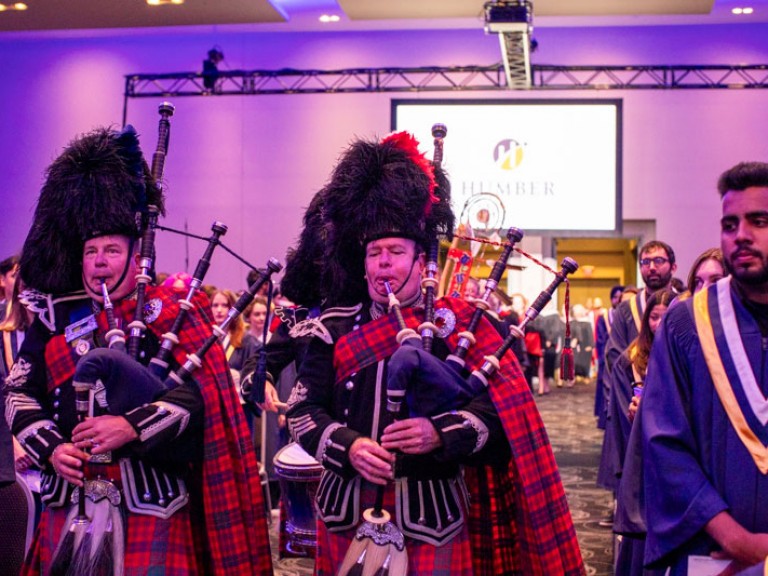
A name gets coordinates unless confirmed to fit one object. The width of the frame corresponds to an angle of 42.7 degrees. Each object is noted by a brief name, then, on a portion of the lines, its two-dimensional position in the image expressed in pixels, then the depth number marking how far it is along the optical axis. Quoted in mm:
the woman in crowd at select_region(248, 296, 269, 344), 6730
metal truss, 12031
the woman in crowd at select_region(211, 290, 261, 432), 6406
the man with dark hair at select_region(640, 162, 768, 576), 2156
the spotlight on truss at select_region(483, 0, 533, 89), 10086
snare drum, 3668
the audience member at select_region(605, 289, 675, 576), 3824
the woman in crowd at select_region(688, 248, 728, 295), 4238
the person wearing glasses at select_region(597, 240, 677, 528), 6102
